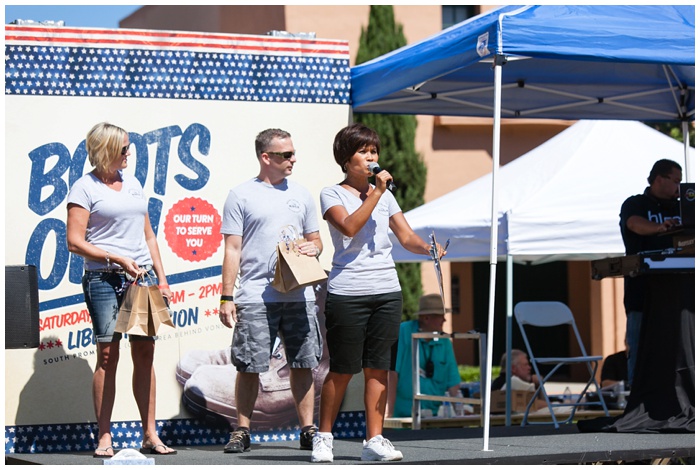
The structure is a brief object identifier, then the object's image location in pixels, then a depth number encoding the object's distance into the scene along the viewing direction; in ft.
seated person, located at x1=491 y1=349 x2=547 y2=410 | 33.78
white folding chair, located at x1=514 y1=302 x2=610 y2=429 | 28.66
